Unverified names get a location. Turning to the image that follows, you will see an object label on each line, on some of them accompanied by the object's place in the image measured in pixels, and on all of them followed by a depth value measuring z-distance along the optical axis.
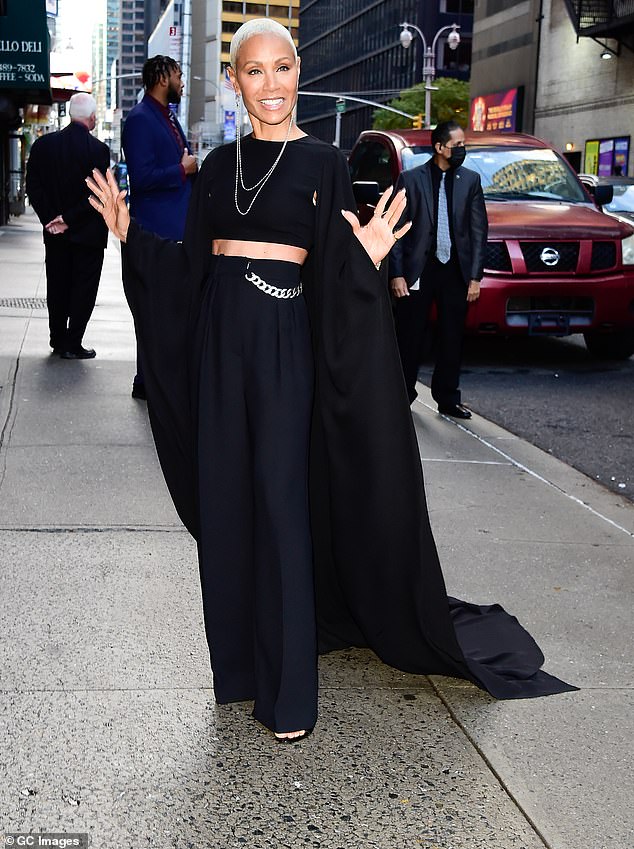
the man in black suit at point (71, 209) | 9.25
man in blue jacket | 7.39
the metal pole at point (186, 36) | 68.00
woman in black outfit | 3.34
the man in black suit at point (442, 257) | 8.17
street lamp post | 48.34
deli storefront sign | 26.31
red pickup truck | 10.47
